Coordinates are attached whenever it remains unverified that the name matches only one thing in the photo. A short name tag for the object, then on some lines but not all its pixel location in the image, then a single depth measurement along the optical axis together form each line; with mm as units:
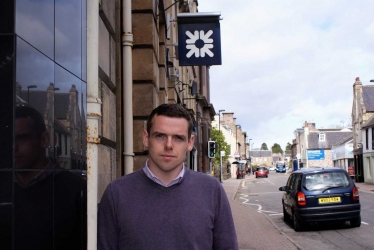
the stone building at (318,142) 93750
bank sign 10109
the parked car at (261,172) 74106
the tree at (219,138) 64031
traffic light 24141
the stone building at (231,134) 92688
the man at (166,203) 2488
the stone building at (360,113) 52281
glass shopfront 2395
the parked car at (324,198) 13141
